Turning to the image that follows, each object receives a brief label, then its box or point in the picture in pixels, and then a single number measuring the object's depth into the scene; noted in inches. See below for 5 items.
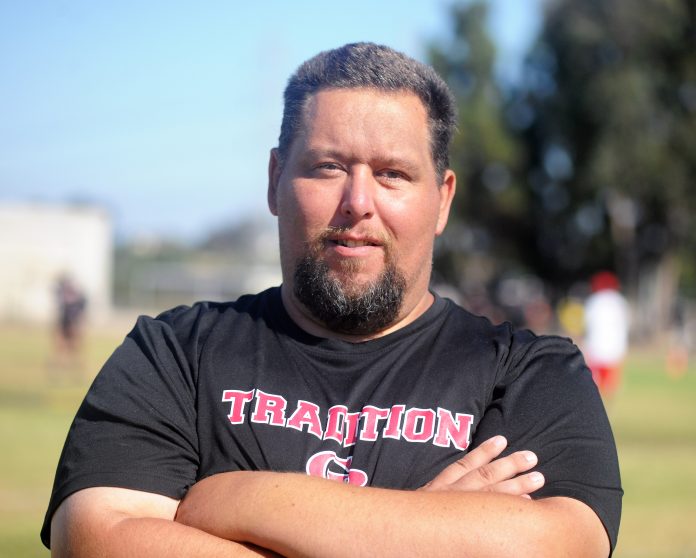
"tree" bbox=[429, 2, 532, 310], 1879.9
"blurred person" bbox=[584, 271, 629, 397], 597.9
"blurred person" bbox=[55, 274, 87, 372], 851.4
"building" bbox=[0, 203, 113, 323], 2110.0
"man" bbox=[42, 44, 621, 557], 85.3
